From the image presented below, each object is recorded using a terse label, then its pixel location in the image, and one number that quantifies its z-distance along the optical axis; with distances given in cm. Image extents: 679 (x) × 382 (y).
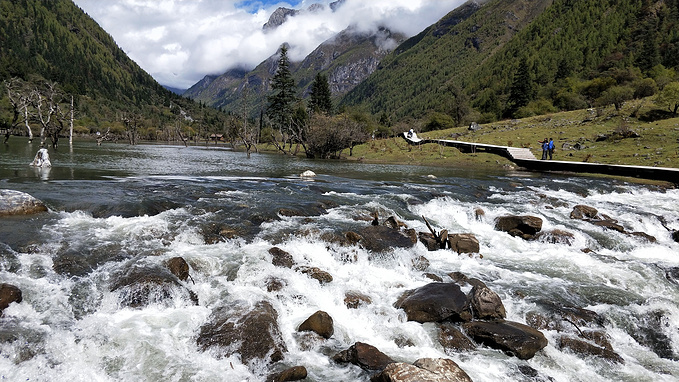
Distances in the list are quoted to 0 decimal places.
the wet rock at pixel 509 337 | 790
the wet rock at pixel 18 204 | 1287
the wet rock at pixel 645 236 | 1614
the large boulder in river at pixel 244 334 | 728
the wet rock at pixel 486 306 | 904
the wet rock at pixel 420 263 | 1252
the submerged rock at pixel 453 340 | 811
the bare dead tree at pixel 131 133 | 8636
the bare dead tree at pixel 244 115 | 6635
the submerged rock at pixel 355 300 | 968
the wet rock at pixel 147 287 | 860
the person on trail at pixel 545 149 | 4219
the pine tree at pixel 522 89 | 9625
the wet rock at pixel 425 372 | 602
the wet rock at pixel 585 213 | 1930
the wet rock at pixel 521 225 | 1631
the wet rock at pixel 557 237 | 1559
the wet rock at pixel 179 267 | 975
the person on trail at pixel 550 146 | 4175
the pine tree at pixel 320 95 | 10093
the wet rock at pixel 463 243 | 1425
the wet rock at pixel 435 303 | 898
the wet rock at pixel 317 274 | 1073
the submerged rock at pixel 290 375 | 666
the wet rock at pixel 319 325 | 824
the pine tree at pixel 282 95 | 9431
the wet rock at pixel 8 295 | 741
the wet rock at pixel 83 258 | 936
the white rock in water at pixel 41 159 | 2706
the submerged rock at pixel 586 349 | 810
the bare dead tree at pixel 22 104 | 4253
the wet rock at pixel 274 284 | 986
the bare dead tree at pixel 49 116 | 4341
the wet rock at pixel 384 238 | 1332
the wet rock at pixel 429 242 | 1426
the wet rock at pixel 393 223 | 1577
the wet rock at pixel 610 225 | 1730
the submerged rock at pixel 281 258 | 1134
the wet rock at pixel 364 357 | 719
